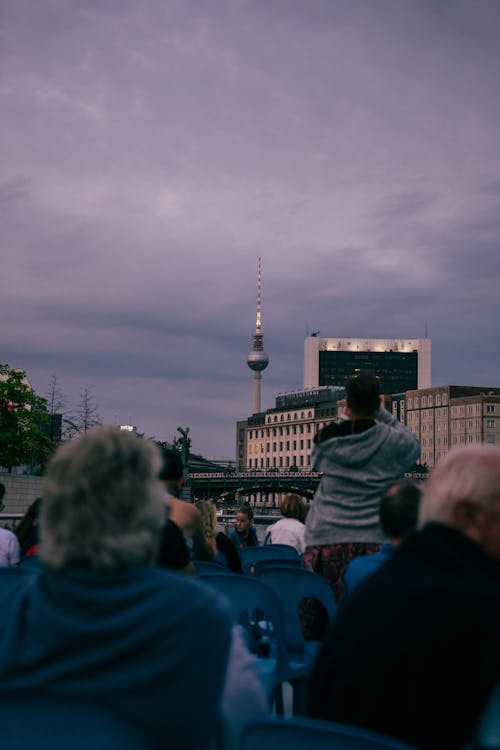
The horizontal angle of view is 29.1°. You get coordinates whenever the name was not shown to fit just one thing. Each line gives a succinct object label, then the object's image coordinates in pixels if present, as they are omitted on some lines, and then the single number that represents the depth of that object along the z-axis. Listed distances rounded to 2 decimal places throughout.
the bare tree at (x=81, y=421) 64.94
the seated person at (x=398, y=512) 4.25
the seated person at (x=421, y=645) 2.28
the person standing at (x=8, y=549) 6.87
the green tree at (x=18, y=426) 52.88
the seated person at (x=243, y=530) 13.29
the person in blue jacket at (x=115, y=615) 2.24
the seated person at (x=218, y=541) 7.62
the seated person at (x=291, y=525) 10.52
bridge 138.25
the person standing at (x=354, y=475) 5.88
